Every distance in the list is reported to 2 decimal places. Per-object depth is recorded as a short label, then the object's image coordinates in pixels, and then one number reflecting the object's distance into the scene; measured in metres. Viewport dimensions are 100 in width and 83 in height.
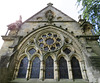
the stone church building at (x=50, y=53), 4.25
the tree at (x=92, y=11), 6.60
